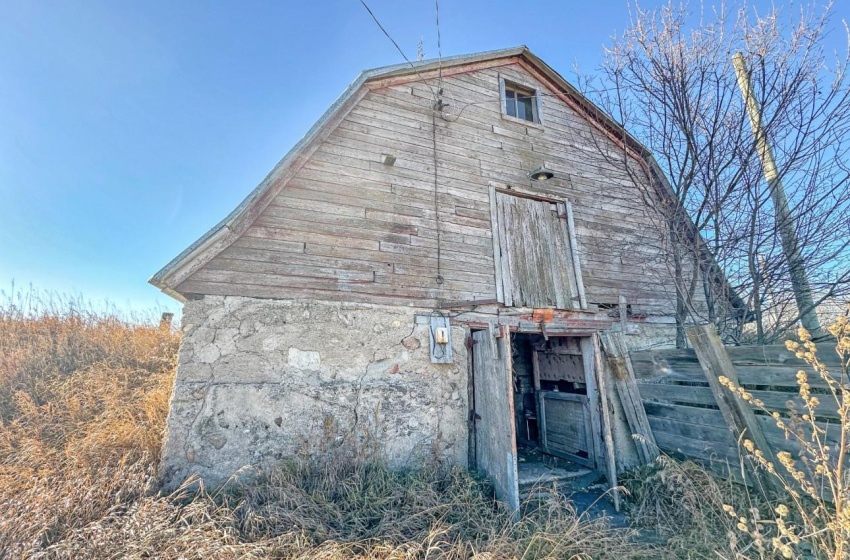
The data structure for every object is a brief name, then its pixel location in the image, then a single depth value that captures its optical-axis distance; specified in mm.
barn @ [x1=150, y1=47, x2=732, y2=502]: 4004
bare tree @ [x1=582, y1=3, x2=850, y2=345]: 4477
